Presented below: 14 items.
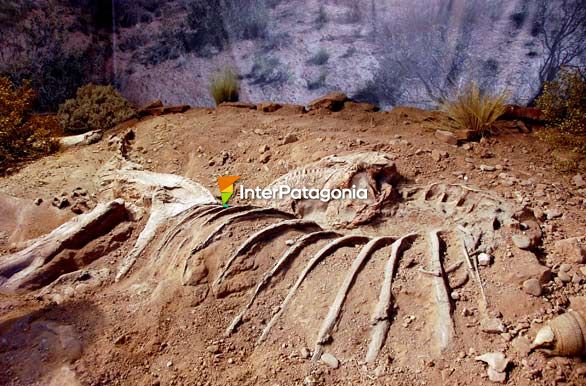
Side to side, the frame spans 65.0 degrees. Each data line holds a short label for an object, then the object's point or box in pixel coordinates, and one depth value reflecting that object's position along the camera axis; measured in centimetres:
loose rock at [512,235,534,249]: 258
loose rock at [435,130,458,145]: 407
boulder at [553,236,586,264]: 256
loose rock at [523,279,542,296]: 230
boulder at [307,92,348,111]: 486
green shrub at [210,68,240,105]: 527
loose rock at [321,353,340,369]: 207
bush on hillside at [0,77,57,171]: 409
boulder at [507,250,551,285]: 237
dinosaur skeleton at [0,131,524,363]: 233
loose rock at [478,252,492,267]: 249
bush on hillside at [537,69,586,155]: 364
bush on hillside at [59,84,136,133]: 505
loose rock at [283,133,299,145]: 415
